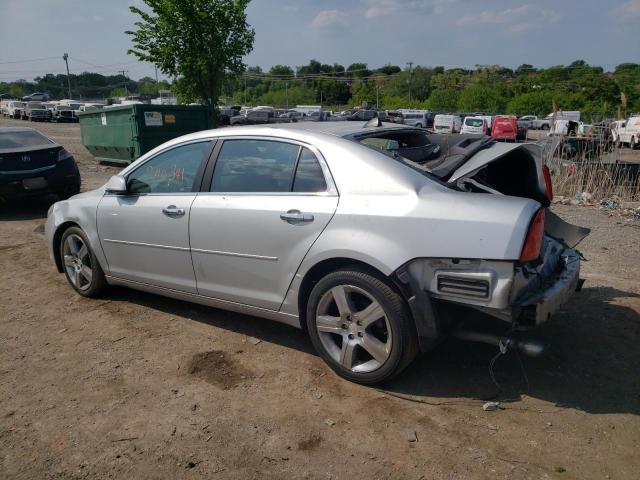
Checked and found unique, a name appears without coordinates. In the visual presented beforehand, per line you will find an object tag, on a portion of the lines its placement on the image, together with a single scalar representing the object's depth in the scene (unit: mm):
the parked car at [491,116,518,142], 29391
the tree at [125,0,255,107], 16219
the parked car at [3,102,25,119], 48656
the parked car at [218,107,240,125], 35781
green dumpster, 13289
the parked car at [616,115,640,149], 22506
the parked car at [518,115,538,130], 42469
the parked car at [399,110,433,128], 41156
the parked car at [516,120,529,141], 30812
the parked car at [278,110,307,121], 39969
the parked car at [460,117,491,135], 30500
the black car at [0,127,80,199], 8500
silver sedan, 2926
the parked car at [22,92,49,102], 72469
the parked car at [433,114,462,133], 33438
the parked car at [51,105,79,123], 45312
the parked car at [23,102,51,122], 45500
